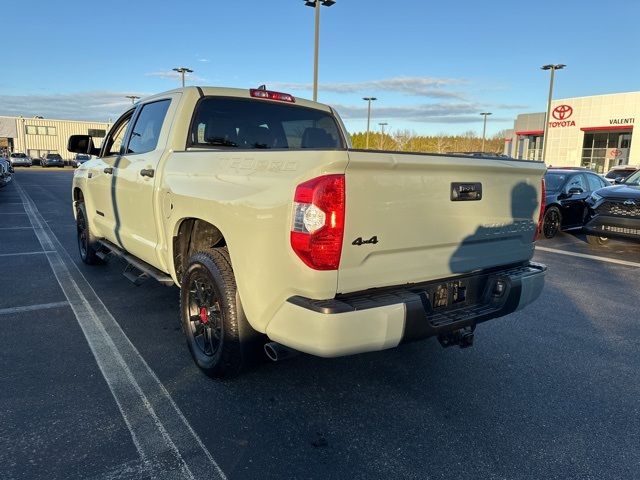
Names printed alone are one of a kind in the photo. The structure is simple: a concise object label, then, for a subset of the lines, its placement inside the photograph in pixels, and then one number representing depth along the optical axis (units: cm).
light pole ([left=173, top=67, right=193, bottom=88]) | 3300
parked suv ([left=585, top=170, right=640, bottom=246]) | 827
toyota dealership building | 4053
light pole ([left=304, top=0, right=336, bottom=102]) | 1527
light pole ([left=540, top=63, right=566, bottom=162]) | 3002
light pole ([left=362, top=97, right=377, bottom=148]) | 4058
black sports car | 1046
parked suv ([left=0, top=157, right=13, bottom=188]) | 1681
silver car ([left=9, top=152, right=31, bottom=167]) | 4953
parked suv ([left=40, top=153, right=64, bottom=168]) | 5156
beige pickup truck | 243
